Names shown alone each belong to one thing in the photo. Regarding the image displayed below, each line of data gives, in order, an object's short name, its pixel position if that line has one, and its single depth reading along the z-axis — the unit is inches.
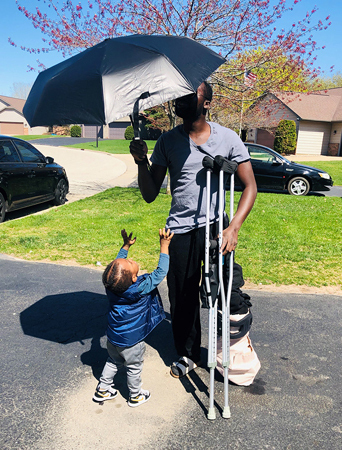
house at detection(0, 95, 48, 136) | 2370.8
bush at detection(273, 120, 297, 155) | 1107.3
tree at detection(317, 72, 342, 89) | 2316.7
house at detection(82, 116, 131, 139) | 2133.4
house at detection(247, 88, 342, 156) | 1149.1
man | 104.3
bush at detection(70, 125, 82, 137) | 2117.4
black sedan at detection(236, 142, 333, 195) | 473.4
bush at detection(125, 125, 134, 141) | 1726.1
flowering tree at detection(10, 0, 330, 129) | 360.8
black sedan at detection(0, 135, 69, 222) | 313.1
